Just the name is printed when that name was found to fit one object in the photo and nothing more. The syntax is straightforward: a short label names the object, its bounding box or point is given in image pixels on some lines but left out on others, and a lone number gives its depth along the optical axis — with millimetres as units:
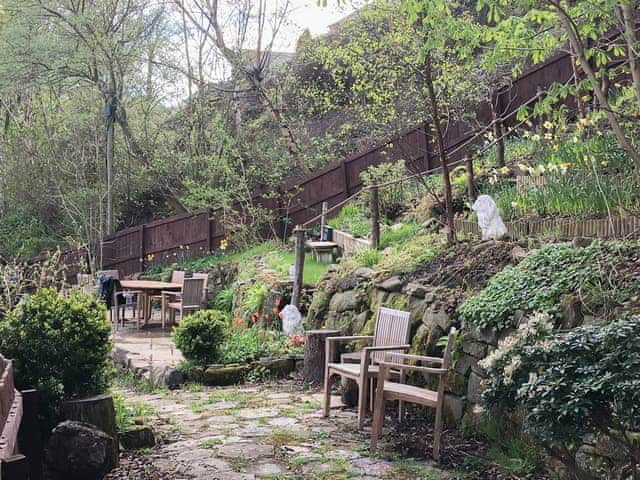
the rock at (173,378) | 7617
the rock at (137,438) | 5168
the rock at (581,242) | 5591
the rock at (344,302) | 7730
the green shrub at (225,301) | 12375
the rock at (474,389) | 5223
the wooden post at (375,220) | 9156
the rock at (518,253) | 6109
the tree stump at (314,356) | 7508
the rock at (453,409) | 5473
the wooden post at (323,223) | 12165
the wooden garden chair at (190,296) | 11797
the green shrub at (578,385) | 3197
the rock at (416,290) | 6543
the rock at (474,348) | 5305
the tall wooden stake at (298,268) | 9109
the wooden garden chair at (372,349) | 5660
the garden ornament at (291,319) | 8977
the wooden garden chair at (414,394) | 4938
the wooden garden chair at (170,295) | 12414
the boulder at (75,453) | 4340
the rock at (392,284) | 7051
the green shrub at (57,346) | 4707
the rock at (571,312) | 4727
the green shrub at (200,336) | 7777
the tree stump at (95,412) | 4648
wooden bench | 3364
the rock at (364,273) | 7803
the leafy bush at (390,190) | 11352
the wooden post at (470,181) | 8672
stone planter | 7738
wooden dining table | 12297
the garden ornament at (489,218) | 6902
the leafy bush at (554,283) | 4770
